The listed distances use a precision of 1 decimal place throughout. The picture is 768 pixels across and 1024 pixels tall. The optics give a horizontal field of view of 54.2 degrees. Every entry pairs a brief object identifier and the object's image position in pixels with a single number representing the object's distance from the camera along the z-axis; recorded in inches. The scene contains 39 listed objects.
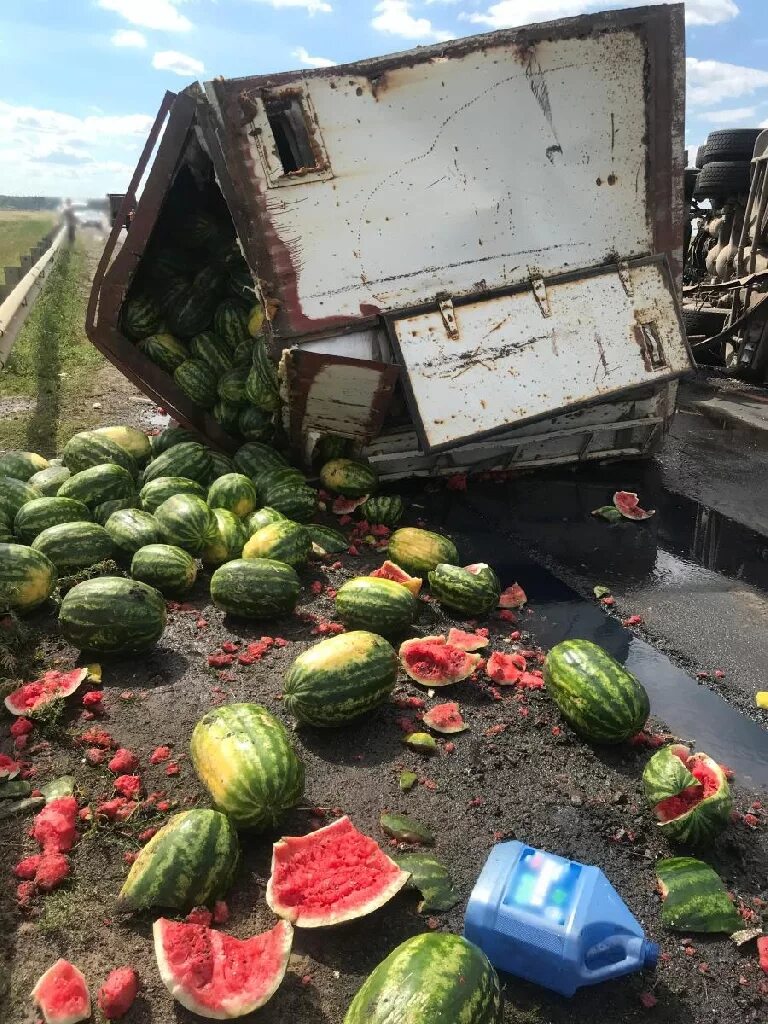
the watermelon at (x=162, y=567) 165.0
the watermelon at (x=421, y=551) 179.5
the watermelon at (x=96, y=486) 191.0
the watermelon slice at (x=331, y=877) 94.1
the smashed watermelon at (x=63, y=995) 83.1
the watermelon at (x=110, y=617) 143.2
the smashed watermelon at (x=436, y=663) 143.1
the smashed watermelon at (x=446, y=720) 131.6
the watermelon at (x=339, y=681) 126.0
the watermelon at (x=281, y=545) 174.4
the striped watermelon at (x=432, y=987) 73.8
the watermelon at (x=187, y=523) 175.0
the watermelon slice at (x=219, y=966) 83.8
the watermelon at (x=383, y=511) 211.6
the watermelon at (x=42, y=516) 177.5
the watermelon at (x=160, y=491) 190.9
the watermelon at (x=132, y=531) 174.6
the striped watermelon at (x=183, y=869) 95.0
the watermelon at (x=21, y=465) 213.3
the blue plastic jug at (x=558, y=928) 85.3
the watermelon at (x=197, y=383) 239.6
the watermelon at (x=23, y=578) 153.3
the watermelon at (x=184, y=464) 210.2
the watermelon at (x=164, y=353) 244.8
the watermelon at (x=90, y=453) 208.1
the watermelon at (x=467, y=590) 164.7
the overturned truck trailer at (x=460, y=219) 188.7
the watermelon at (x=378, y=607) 154.6
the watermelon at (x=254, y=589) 158.7
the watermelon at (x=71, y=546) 168.1
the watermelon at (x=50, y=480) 201.9
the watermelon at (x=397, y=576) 168.1
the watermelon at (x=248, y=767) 104.4
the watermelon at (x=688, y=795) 107.2
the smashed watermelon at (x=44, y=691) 131.3
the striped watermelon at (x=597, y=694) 124.0
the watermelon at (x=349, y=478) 216.8
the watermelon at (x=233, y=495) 195.5
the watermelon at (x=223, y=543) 179.5
